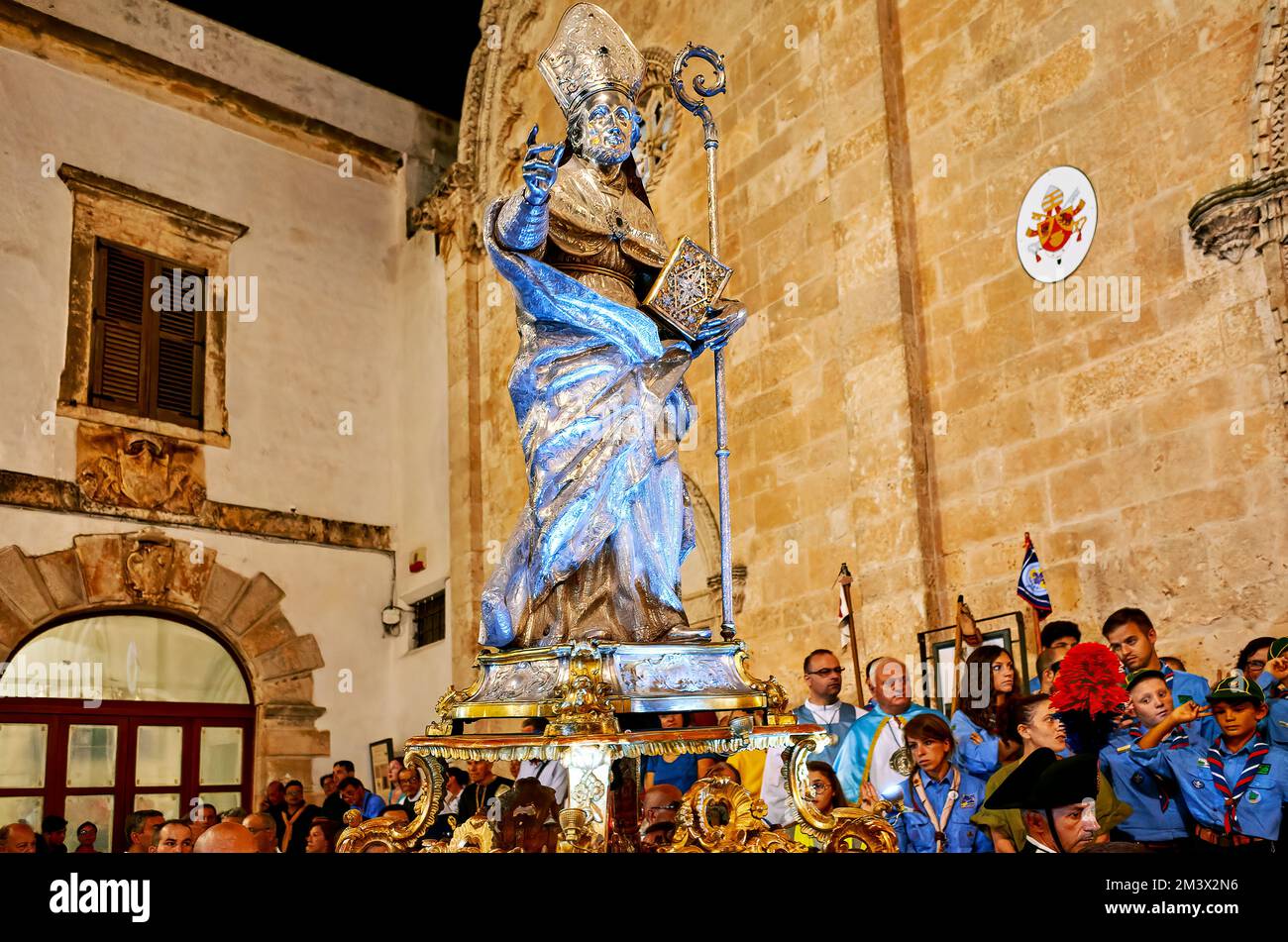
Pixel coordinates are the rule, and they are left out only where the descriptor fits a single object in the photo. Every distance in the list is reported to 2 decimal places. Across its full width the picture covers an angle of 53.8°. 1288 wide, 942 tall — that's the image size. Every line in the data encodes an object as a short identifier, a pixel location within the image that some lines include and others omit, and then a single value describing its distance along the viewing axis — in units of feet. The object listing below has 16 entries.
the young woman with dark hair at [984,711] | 16.48
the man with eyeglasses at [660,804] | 12.06
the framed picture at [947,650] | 21.45
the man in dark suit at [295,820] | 26.53
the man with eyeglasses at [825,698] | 18.60
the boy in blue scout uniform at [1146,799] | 12.16
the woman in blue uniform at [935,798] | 15.38
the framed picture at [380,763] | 38.47
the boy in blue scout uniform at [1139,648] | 16.37
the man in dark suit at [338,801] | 27.35
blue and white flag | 19.89
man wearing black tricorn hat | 11.26
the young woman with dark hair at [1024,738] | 12.93
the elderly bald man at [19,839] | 22.94
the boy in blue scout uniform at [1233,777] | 11.90
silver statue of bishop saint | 11.66
